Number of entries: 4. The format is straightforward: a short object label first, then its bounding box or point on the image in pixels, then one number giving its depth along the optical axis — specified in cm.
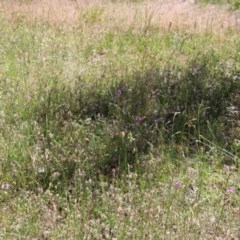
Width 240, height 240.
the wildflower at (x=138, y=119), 396
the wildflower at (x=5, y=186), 321
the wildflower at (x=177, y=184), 301
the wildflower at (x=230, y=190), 299
